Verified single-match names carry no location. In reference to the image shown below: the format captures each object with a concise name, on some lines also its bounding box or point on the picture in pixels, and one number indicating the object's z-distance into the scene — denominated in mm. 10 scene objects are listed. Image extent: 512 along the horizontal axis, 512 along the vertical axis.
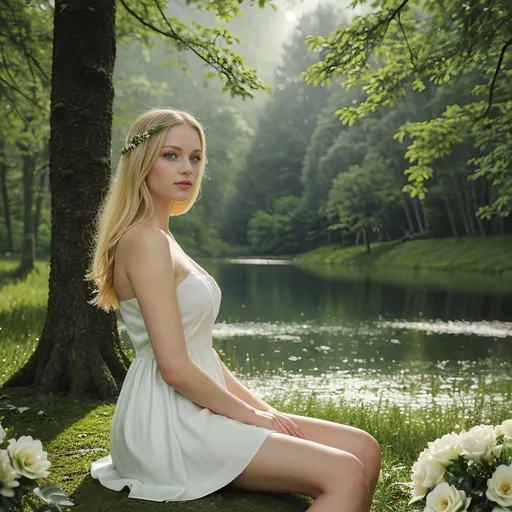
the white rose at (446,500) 2246
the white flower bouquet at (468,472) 2211
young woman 2457
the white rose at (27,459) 2219
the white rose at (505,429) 2357
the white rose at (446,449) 2387
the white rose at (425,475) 2402
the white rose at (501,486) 2191
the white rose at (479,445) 2314
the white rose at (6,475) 2180
